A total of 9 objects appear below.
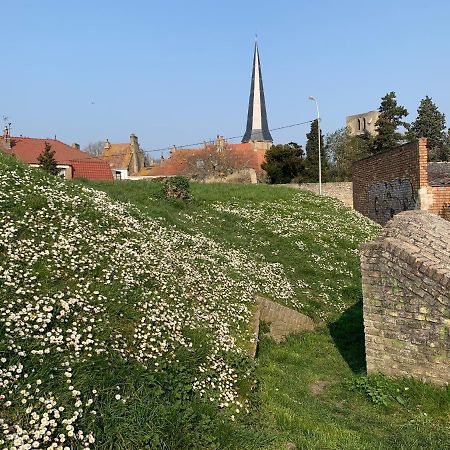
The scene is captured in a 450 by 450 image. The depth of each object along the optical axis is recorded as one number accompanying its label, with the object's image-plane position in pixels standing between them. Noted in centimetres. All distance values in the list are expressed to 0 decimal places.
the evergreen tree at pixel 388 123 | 5025
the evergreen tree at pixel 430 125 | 5925
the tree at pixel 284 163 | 4734
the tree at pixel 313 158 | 4531
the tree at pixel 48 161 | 3182
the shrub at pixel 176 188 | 2047
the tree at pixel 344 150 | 5098
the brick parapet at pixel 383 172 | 1884
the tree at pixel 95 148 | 9508
